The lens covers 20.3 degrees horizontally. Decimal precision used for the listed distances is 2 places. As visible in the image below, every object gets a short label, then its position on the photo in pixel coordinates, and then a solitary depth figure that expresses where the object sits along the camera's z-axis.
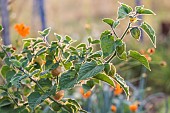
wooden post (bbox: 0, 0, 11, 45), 3.03
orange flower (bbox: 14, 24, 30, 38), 2.38
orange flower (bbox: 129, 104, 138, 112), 2.99
